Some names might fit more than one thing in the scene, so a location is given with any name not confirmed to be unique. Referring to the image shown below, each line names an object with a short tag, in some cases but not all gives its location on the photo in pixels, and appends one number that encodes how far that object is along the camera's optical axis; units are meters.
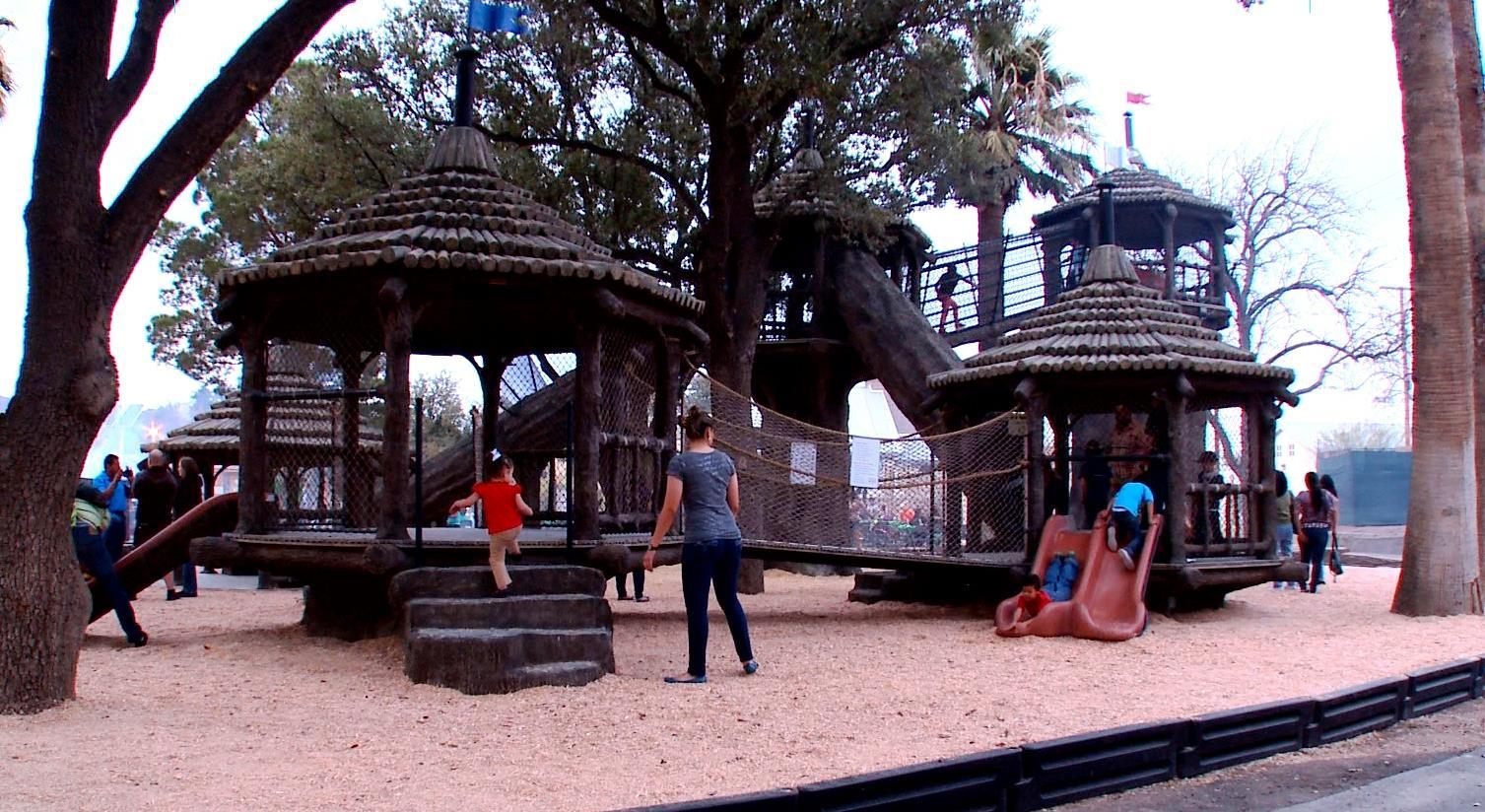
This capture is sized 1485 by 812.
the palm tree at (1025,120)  29.31
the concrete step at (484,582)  8.91
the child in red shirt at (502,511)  8.99
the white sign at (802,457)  14.30
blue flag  11.79
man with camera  13.34
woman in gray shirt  8.42
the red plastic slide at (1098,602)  11.43
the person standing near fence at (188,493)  16.03
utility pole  33.56
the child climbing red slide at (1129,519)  11.98
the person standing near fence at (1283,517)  16.50
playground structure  9.92
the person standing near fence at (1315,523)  16.97
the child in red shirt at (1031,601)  11.81
